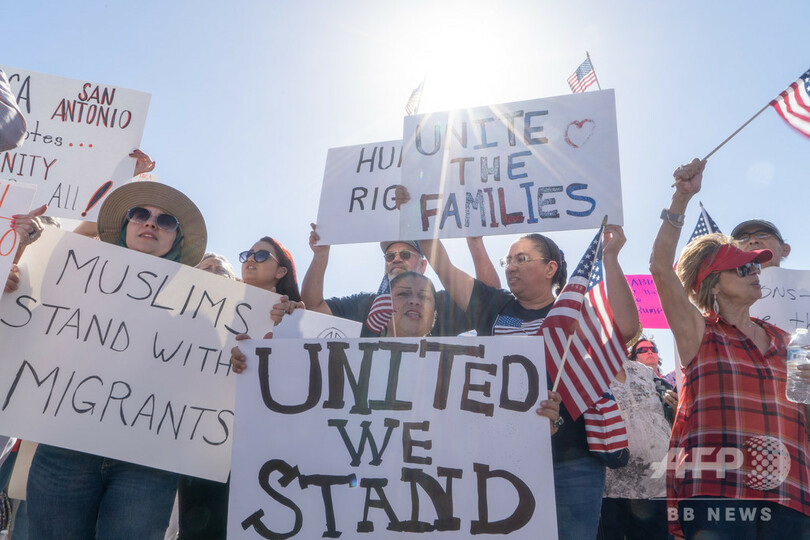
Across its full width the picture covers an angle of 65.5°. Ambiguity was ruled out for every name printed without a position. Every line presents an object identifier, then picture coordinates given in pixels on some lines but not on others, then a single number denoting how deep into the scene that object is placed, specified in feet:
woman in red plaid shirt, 9.05
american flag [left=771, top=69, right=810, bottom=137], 11.70
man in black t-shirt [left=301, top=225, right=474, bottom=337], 14.33
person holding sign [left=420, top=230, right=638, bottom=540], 9.75
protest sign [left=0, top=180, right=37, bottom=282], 9.52
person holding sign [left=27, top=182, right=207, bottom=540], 8.48
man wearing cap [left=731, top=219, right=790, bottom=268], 14.74
